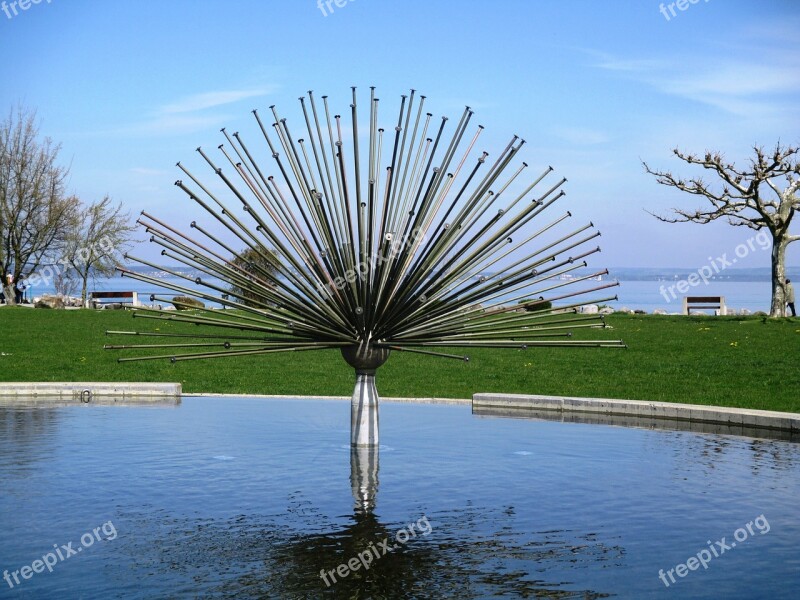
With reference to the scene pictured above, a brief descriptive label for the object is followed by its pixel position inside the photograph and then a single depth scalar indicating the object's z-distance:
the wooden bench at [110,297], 39.69
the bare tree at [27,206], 47.34
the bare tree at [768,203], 36.53
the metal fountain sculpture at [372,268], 8.56
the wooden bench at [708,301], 40.75
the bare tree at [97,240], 55.28
